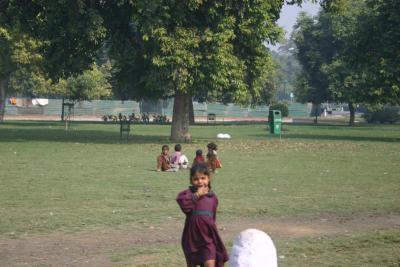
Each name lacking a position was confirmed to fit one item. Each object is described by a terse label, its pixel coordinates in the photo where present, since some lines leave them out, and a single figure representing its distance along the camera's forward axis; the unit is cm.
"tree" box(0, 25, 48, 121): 4882
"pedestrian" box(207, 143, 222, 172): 1853
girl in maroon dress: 645
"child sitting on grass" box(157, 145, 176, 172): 1942
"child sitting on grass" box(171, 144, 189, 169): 1946
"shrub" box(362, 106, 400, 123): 7519
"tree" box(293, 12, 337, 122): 6912
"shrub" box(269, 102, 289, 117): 8412
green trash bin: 3999
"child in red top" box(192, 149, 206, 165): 1666
